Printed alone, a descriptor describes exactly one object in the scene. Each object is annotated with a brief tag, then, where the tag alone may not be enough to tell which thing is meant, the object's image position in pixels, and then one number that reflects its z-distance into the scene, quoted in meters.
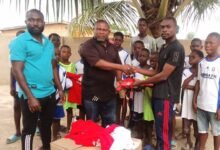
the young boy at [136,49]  2.86
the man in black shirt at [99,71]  1.99
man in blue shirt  1.81
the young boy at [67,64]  2.76
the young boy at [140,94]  2.61
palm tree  2.15
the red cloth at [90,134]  1.51
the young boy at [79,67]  2.93
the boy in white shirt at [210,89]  2.12
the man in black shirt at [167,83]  1.96
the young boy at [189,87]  2.47
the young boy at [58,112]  2.61
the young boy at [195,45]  2.86
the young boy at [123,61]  2.97
